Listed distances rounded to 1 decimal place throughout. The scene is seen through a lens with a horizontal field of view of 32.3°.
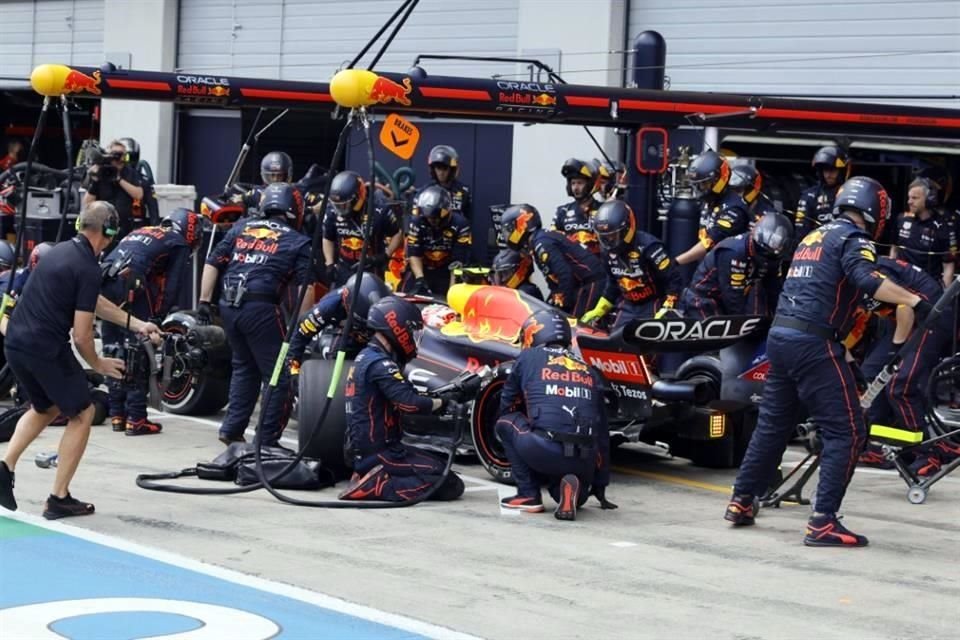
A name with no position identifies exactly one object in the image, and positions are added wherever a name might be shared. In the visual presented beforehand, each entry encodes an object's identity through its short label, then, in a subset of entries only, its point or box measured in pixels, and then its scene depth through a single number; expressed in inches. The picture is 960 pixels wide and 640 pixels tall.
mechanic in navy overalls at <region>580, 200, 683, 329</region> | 502.3
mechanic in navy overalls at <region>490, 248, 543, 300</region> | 558.3
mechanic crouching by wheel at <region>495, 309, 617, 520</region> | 395.5
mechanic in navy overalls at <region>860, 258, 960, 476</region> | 461.1
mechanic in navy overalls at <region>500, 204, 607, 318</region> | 547.8
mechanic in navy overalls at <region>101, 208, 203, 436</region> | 518.3
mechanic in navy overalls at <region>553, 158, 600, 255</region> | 613.9
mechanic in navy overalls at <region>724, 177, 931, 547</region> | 369.7
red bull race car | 434.3
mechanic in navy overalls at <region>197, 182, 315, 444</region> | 468.1
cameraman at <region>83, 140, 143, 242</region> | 663.1
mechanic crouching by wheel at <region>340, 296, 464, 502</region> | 404.5
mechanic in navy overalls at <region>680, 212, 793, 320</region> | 484.4
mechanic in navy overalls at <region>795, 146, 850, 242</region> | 589.3
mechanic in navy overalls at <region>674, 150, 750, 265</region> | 539.8
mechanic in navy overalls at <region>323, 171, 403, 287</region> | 613.9
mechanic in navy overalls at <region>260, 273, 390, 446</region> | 453.4
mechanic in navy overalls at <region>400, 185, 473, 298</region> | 628.1
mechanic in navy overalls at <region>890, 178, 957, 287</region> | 572.1
